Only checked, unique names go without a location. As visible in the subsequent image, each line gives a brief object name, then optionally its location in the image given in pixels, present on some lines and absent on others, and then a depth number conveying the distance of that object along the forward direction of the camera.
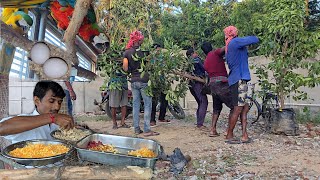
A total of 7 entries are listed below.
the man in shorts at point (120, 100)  7.17
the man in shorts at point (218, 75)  5.82
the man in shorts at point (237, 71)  5.36
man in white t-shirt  2.22
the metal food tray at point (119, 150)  1.75
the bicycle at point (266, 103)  6.84
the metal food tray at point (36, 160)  1.67
